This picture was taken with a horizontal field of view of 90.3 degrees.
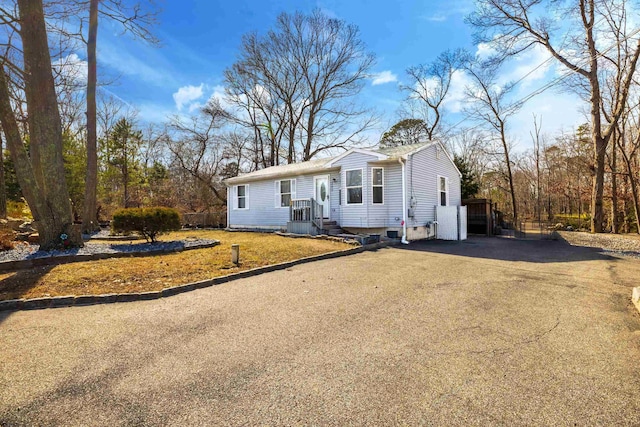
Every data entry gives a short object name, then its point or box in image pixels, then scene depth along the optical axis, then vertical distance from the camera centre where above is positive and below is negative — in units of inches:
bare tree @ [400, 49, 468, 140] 991.0 +405.4
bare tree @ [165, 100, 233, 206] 988.6 +230.9
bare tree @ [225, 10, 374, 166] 1030.4 +443.8
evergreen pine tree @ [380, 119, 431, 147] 1051.9 +261.1
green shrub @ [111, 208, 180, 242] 375.2 -6.3
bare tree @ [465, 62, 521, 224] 896.3 +310.3
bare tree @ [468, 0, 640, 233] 482.3 +241.5
